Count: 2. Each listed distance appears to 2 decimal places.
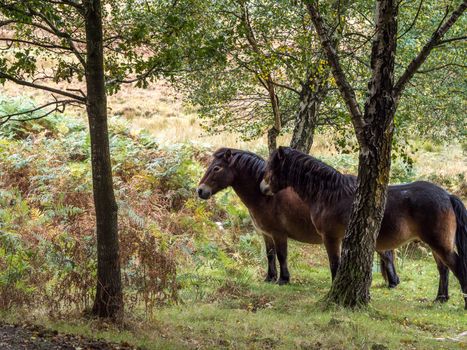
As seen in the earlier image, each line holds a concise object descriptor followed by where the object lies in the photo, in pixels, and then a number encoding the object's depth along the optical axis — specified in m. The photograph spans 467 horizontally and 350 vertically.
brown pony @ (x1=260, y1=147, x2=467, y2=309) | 17.08
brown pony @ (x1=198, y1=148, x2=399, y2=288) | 20.02
